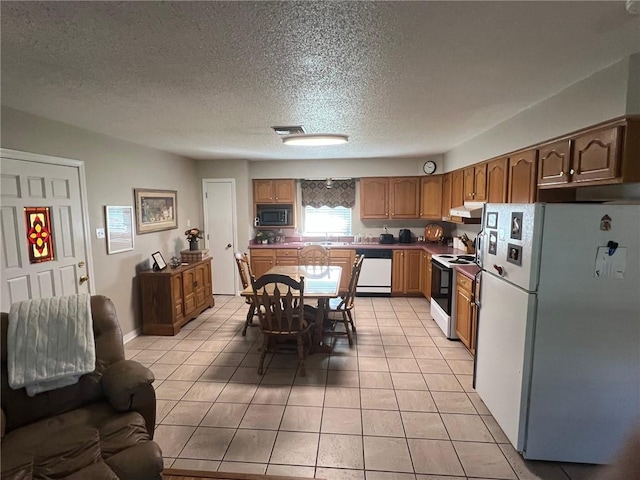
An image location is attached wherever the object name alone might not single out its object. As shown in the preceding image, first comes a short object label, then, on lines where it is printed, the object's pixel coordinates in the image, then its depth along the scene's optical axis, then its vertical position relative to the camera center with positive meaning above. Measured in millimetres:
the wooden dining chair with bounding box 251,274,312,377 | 2971 -961
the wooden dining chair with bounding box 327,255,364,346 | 3641 -1061
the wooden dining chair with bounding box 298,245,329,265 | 5039 -680
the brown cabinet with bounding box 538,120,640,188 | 1806 +327
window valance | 6047 +336
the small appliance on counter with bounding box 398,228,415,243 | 5820 -442
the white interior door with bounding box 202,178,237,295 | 5680 -279
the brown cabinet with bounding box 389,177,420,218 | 5684 +256
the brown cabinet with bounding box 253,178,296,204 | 5871 +380
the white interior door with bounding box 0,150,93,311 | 2514 -114
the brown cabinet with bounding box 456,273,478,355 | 3328 -1069
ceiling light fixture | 3559 +798
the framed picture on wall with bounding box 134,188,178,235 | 4117 +30
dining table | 3199 -769
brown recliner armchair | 1519 -1116
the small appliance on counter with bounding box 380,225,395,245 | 5840 -492
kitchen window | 6176 -163
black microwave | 5914 -97
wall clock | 5477 +724
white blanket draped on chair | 1801 -746
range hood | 3715 +7
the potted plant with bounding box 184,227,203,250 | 4846 -365
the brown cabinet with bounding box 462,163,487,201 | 3664 +330
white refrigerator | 1841 -689
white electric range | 3832 -960
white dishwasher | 5500 -1014
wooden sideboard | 4043 -1087
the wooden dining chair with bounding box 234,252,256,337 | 3855 -800
